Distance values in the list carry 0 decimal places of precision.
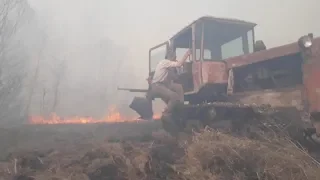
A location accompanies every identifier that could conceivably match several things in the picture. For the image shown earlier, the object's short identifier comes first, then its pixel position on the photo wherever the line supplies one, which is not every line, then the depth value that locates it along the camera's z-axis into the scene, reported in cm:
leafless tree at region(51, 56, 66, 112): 3531
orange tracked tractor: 511
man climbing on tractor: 774
